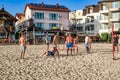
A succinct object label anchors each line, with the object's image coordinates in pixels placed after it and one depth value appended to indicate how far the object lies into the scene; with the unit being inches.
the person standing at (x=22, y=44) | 299.2
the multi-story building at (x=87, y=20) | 1262.6
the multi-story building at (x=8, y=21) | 973.0
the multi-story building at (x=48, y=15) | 1058.6
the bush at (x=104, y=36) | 1050.1
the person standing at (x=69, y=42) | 344.3
